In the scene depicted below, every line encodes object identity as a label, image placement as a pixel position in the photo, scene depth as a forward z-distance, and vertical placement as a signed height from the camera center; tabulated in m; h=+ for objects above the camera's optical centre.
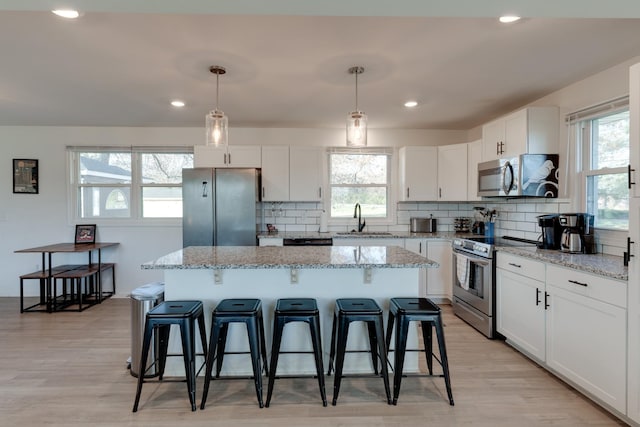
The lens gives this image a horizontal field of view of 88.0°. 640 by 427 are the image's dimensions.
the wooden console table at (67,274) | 3.89 -0.79
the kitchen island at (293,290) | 2.39 -0.59
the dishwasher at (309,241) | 4.05 -0.40
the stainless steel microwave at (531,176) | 3.11 +0.32
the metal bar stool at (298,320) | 2.04 -0.76
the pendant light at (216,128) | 2.51 +0.61
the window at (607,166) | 2.61 +0.35
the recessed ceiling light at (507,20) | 1.92 +1.10
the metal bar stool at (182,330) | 1.99 -0.74
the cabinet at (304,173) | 4.40 +0.48
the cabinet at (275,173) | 4.38 +0.47
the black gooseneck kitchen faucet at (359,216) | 4.62 -0.10
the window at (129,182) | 4.61 +0.38
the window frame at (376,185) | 4.71 +0.34
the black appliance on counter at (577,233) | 2.65 -0.20
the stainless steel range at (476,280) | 3.09 -0.72
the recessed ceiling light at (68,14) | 1.86 +1.11
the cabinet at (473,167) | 4.07 +0.53
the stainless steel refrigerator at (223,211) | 3.94 -0.03
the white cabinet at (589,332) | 1.90 -0.78
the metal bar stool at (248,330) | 2.03 -0.76
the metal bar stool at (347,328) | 2.05 -0.76
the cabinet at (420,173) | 4.48 +0.48
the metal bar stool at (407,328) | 2.04 -0.74
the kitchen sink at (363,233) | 4.18 -0.32
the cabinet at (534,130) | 3.09 +0.74
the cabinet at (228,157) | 4.32 +0.68
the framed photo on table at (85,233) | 4.47 -0.33
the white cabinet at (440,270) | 4.13 -0.77
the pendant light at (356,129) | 2.46 +0.59
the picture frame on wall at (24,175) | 4.46 +0.46
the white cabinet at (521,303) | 2.51 -0.78
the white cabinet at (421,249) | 4.12 -0.50
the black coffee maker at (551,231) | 2.87 -0.20
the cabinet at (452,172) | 4.30 +0.48
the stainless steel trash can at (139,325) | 2.40 -0.85
